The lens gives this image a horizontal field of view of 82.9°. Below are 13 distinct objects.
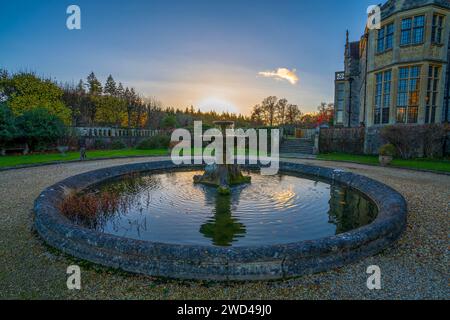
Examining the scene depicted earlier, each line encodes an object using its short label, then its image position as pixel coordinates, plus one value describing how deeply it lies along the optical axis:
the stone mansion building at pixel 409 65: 17.16
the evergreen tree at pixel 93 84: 54.47
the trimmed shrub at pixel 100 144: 23.82
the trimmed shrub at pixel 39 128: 19.08
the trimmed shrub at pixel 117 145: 24.86
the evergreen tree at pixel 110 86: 59.98
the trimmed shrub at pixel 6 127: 17.80
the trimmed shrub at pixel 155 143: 24.75
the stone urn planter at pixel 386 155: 14.61
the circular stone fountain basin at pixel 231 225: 3.51
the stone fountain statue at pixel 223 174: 9.56
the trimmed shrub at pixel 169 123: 42.02
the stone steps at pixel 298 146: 23.04
